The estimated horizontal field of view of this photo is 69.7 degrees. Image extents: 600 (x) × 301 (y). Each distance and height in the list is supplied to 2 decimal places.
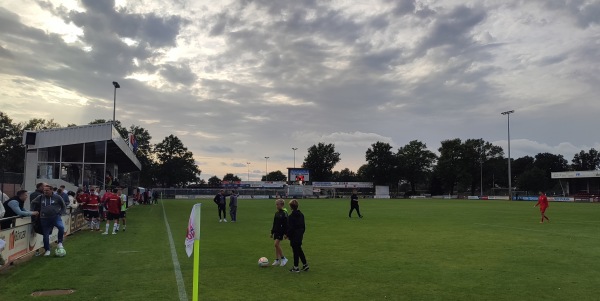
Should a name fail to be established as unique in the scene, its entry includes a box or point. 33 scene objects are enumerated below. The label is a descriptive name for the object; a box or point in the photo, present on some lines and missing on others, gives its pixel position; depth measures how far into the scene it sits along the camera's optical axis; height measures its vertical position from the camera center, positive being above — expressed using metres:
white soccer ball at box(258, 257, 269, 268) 9.82 -1.84
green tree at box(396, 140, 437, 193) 128.20 +6.33
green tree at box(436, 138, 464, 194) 111.88 +5.54
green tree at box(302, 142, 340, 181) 148.25 +7.37
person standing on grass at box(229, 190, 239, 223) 23.38 -1.27
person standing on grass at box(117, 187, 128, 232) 17.43 -1.13
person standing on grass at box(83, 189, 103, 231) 18.27 -1.25
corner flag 4.73 -0.60
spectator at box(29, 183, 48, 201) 11.75 -0.22
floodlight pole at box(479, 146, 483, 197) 114.79 +8.01
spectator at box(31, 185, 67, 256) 11.24 -0.80
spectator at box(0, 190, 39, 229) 10.23 -0.69
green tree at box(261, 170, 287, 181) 191.38 +2.67
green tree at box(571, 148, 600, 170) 143.25 +7.77
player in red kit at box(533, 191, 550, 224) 22.94 -0.96
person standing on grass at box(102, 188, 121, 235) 16.66 -1.04
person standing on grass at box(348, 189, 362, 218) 26.90 -1.19
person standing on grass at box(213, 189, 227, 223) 23.72 -1.07
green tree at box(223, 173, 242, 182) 196.48 +1.67
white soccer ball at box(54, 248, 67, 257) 11.25 -1.87
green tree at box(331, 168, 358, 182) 168.68 +2.69
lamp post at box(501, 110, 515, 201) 73.19 +12.39
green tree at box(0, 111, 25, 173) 86.31 +7.16
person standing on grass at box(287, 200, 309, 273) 9.43 -1.15
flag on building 46.45 +4.39
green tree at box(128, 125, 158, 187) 125.00 +6.70
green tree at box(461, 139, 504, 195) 111.31 +7.11
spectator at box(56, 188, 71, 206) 15.49 -0.52
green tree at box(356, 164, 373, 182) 129.00 +2.58
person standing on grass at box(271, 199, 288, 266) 10.17 -1.14
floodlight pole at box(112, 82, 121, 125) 40.29 +8.91
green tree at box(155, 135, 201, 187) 125.29 +5.09
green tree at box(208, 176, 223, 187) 185.65 +1.09
